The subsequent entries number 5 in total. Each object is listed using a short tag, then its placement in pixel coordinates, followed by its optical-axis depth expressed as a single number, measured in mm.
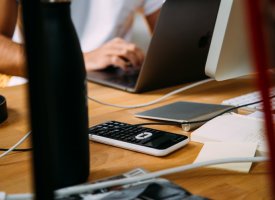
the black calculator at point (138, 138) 1184
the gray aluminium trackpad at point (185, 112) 1342
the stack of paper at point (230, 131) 1234
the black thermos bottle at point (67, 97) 986
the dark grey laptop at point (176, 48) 1549
